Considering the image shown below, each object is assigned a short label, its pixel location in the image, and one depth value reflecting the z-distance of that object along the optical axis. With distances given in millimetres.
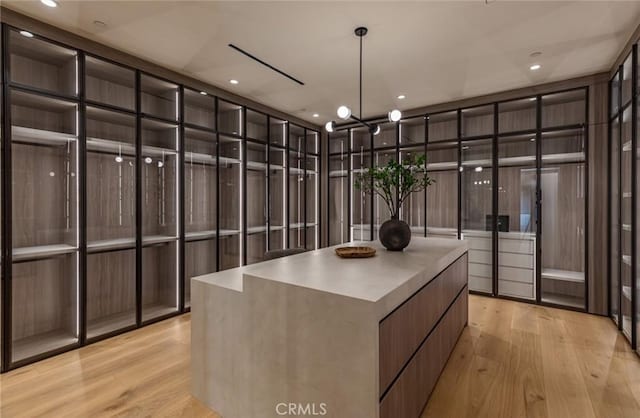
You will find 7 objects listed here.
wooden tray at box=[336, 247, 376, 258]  2243
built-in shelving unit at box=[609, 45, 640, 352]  2805
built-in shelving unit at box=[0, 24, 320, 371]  2723
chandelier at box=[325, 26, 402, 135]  2635
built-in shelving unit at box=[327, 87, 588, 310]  4035
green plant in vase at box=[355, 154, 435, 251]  2555
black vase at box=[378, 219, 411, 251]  2553
